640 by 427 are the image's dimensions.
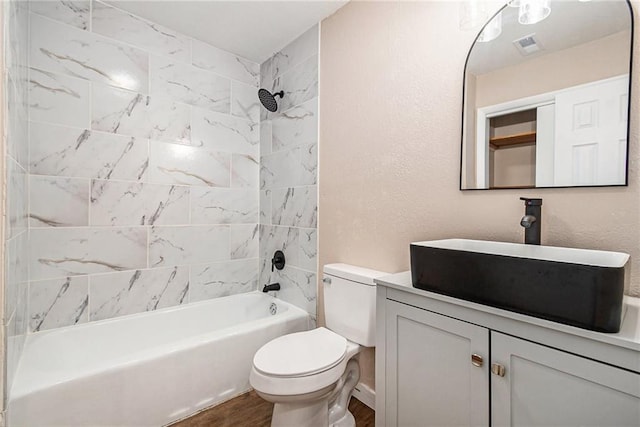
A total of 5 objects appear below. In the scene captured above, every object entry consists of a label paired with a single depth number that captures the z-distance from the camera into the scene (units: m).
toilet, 1.33
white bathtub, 1.31
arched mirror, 1.02
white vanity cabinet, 0.73
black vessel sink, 0.73
